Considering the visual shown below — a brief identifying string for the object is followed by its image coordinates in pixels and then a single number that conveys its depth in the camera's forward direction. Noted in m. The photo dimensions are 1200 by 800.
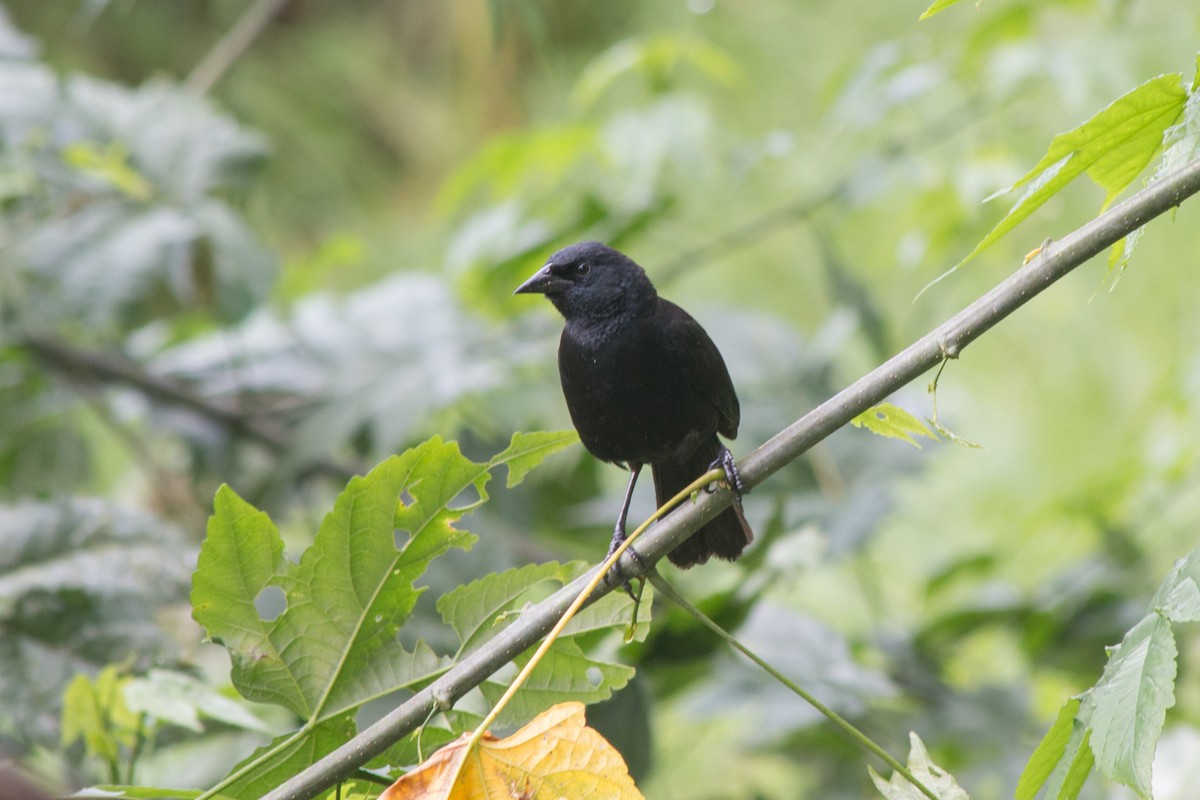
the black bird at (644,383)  7.25
